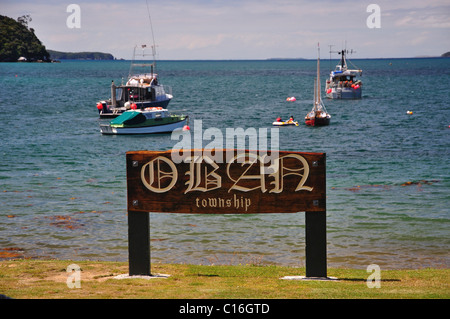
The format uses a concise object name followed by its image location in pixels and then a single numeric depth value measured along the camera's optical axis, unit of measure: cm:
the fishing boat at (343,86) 9067
